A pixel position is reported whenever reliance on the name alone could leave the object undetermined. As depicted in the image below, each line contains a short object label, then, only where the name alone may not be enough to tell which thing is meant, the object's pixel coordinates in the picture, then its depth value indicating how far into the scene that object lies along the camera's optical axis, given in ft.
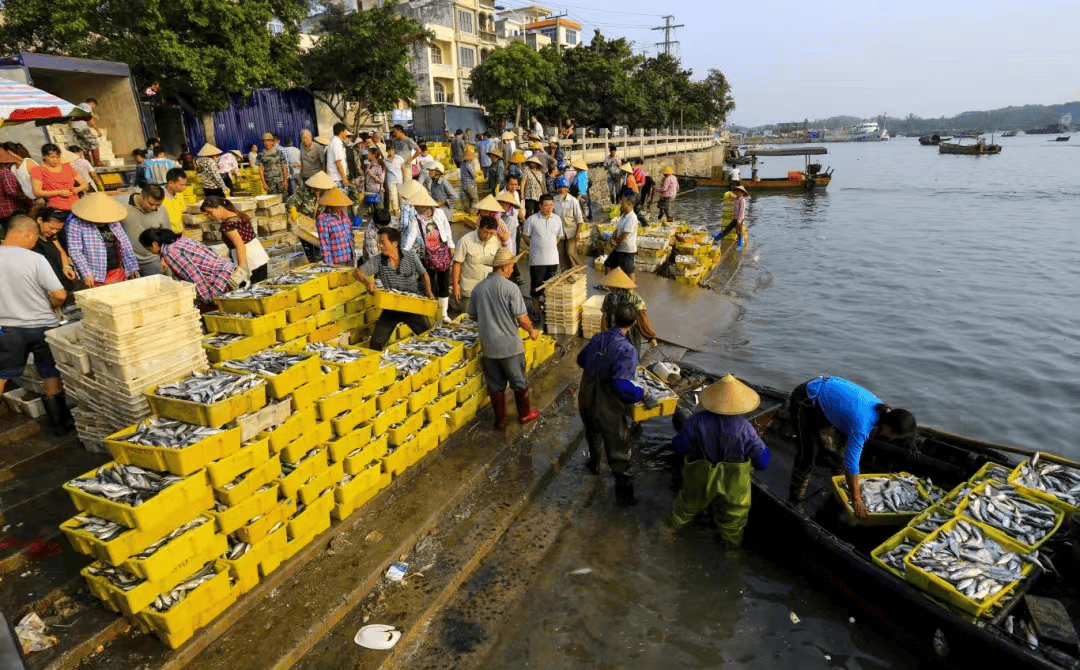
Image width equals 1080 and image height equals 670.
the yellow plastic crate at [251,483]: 13.70
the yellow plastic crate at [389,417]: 18.24
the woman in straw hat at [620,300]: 20.44
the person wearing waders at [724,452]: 16.67
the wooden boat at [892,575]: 13.32
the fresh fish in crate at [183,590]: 12.32
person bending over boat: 17.06
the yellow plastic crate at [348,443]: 16.83
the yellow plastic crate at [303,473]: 15.15
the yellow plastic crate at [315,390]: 15.89
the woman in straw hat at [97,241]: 20.21
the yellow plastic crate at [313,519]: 15.44
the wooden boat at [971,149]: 278.67
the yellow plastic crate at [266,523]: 14.11
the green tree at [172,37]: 57.21
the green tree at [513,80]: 123.95
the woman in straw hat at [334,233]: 26.43
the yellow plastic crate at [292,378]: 15.35
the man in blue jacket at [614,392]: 18.02
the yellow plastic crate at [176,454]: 12.90
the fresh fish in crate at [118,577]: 12.22
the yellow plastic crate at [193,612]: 12.18
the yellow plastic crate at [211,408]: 13.96
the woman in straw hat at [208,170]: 44.78
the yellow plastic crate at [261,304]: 20.90
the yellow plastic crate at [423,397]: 19.69
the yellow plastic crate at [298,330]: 21.78
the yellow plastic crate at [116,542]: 11.82
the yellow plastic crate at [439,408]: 20.47
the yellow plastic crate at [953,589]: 13.79
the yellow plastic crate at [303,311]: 22.18
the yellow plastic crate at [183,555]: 12.09
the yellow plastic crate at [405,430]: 18.89
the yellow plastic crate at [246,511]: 13.60
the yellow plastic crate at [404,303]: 24.07
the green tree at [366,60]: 86.07
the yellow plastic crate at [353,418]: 16.94
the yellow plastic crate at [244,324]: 20.57
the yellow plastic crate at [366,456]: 17.31
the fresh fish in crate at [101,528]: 12.09
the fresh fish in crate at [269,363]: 16.14
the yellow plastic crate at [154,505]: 11.98
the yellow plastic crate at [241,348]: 19.67
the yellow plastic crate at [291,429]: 15.07
